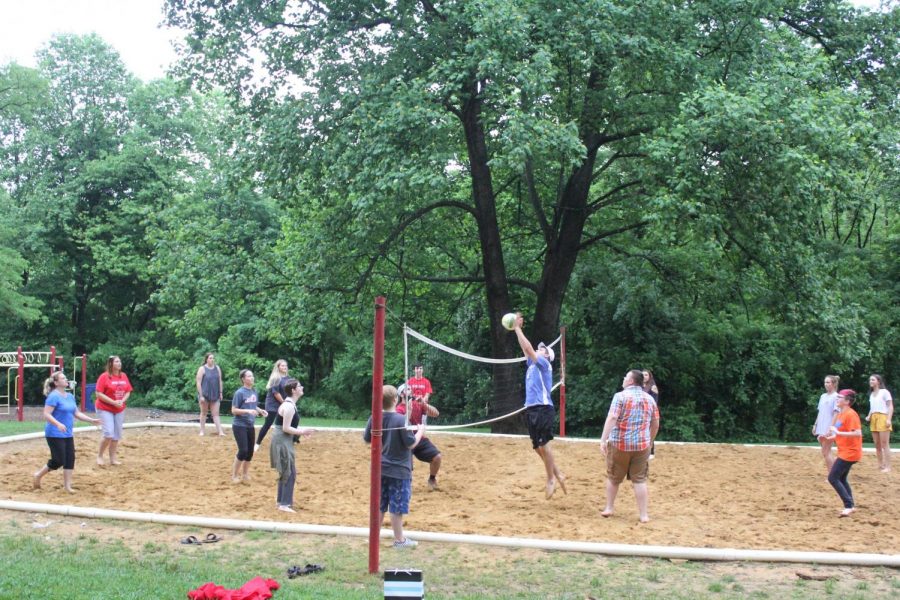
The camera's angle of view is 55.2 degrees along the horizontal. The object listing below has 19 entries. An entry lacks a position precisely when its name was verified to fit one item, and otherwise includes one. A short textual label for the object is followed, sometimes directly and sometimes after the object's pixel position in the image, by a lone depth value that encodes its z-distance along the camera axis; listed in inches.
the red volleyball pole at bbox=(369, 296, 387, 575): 267.6
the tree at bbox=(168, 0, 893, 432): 553.3
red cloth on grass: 228.4
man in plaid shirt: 359.3
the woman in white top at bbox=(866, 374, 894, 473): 492.7
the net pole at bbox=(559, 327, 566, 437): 618.7
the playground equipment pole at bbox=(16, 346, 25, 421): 847.7
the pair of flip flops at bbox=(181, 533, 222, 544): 306.2
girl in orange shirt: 374.0
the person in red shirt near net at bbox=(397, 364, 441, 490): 416.5
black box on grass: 192.5
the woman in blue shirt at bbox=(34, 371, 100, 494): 402.6
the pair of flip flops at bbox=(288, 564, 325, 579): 263.6
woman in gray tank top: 592.4
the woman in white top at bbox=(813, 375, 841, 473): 473.7
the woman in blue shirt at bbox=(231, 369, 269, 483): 437.1
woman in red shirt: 481.1
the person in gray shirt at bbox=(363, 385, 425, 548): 301.7
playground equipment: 859.4
